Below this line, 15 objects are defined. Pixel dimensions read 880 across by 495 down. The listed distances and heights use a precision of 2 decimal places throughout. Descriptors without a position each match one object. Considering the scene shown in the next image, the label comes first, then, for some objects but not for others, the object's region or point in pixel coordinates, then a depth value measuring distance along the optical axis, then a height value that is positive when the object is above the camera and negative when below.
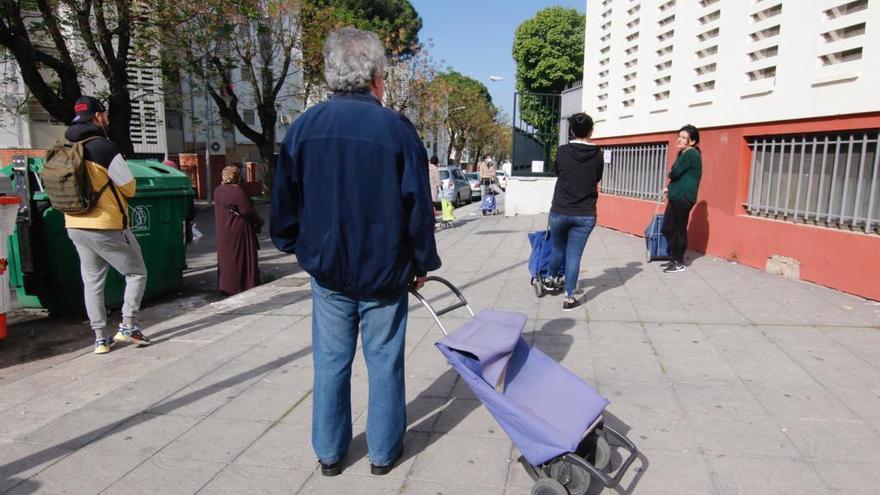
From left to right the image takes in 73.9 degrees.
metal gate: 16.48 +0.96
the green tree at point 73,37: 9.61 +2.12
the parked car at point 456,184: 21.54 -0.41
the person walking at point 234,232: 6.84 -0.74
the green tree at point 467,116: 49.26 +5.08
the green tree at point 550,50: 28.34 +6.16
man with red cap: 4.27 -0.43
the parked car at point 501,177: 34.19 -0.16
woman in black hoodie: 5.32 -0.15
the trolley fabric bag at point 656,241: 7.70 -0.84
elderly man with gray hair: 2.36 -0.24
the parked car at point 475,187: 28.35 -0.64
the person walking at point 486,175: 18.53 -0.03
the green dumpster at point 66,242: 5.46 -0.76
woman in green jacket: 7.14 -0.16
